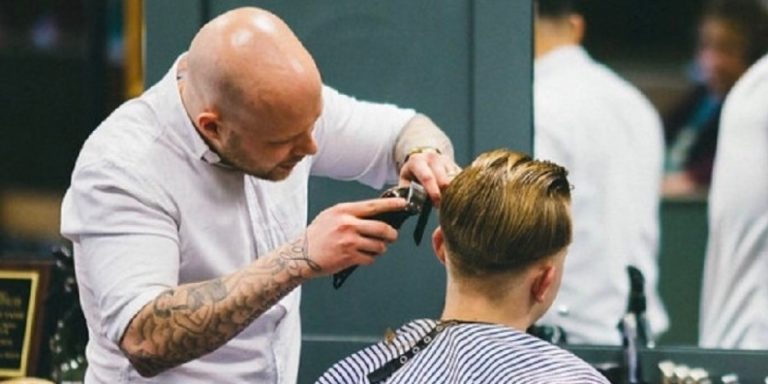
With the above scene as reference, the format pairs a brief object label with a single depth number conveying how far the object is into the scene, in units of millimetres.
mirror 6715
